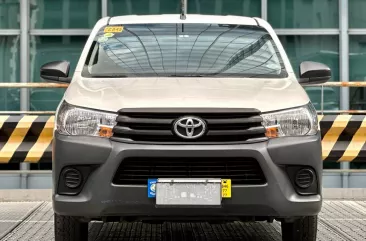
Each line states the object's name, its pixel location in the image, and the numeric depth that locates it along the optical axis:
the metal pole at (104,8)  13.61
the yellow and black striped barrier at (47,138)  9.02
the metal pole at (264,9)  13.70
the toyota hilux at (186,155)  4.90
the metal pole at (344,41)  13.59
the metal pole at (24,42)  13.45
